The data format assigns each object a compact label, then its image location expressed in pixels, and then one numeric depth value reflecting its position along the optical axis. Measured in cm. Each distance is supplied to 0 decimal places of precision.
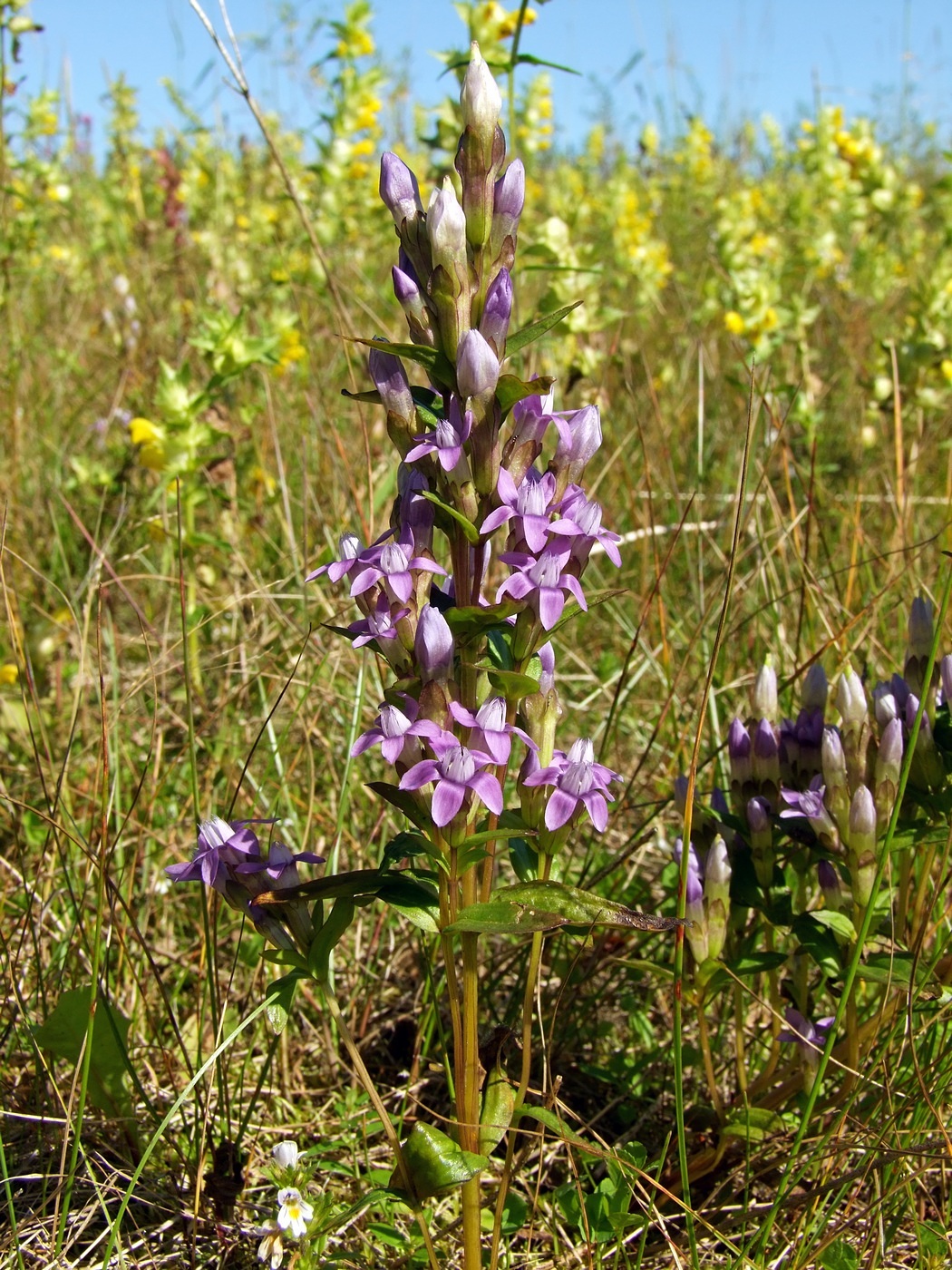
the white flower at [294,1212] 33
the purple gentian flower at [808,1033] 36
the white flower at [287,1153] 34
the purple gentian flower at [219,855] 32
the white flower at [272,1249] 33
